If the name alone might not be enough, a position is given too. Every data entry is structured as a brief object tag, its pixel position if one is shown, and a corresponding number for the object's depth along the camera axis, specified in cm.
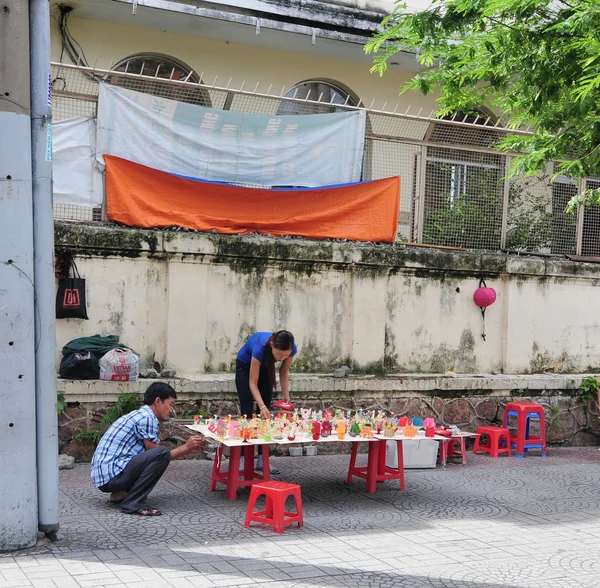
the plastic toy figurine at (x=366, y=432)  805
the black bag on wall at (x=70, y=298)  945
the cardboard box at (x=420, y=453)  966
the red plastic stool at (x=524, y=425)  1074
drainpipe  613
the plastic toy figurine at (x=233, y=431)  761
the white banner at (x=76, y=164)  971
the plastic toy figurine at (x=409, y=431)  828
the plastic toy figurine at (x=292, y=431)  770
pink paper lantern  1165
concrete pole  589
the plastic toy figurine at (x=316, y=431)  784
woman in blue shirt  840
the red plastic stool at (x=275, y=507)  679
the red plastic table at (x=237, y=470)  766
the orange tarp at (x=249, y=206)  1005
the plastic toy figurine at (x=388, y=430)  816
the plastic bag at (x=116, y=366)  926
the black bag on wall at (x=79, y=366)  919
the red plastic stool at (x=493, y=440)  1063
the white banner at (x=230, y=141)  1007
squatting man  722
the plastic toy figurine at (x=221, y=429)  767
